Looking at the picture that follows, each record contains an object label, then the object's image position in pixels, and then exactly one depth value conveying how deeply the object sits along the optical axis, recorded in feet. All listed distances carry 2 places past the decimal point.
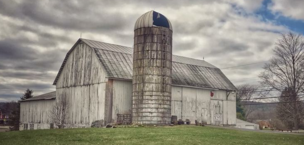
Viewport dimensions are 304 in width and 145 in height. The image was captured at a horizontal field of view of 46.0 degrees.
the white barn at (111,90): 113.29
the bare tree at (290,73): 146.10
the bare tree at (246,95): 279.28
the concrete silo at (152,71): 107.45
